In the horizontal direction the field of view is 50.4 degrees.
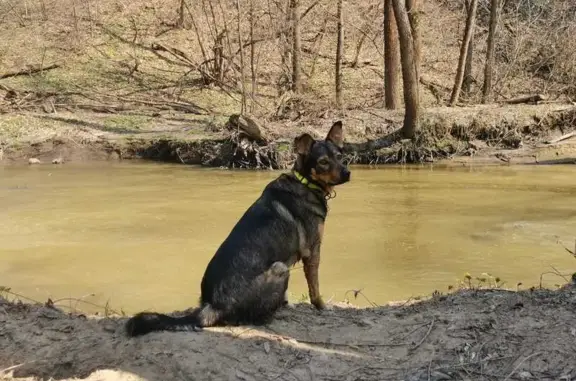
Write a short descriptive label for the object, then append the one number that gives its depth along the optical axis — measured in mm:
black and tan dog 4688
